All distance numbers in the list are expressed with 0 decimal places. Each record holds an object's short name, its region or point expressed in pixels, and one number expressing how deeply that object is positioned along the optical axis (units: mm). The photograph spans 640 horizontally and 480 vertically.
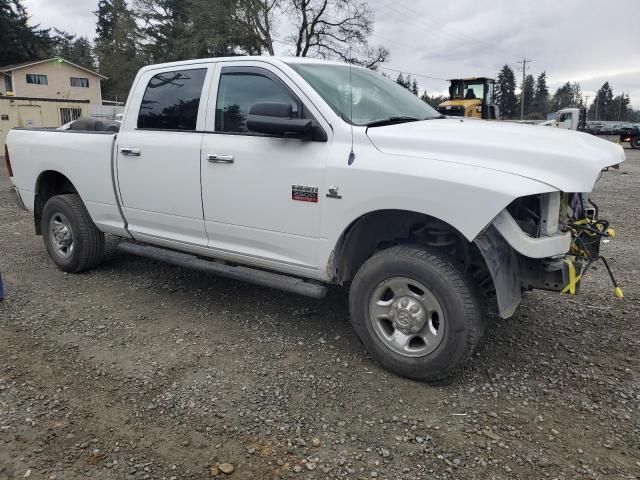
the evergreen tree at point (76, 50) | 66381
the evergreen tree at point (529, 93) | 95562
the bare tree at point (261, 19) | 38688
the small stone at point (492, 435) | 2822
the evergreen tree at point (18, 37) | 46594
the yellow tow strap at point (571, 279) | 3082
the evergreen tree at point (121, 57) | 49969
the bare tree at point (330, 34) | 40156
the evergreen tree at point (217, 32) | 37969
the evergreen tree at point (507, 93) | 89431
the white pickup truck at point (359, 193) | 3012
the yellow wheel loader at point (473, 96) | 22088
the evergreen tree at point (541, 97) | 94012
